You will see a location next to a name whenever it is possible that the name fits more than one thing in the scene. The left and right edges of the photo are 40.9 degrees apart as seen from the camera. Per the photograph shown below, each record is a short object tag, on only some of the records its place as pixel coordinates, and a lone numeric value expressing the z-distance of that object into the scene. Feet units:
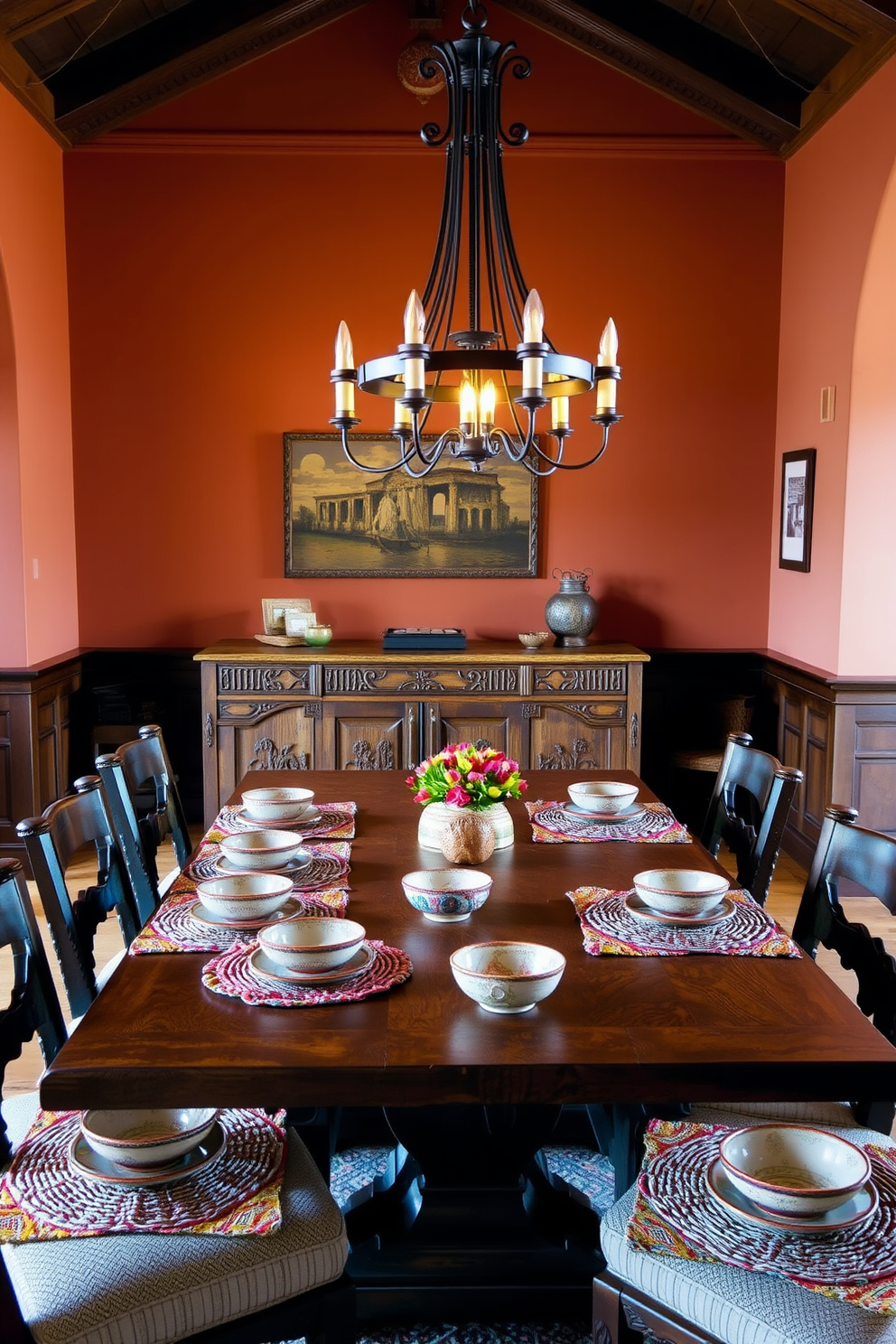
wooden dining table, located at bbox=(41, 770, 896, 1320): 5.44
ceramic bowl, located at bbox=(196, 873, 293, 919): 7.29
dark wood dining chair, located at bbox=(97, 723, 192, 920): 9.64
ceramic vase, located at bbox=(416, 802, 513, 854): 8.84
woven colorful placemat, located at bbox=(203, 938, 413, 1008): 6.18
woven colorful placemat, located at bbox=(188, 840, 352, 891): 8.21
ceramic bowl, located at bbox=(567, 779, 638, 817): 10.00
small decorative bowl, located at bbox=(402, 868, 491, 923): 7.30
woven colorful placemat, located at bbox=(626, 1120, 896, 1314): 5.01
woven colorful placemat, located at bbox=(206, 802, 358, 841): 9.46
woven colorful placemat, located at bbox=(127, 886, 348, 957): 7.03
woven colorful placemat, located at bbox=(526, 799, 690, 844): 9.38
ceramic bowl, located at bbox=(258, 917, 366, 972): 6.37
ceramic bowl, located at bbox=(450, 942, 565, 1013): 5.88
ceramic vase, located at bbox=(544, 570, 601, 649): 18.15
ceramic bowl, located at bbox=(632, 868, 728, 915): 7.33
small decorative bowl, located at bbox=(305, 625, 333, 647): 18.10
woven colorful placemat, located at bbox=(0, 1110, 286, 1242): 5.48
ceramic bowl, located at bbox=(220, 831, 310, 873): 8.41
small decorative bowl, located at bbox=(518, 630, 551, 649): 18.15
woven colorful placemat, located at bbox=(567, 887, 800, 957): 6.91
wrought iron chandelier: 7.36
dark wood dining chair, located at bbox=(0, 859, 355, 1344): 5.32
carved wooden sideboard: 17.58
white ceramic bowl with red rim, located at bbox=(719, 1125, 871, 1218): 5.16
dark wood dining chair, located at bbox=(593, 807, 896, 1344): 5.19
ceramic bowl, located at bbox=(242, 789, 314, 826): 9.75
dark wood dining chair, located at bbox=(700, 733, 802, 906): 9.19
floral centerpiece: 8.48
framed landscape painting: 19.19
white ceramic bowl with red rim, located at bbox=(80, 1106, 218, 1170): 5.64
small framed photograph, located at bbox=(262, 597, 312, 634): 18.53
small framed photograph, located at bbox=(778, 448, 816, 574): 17.62
